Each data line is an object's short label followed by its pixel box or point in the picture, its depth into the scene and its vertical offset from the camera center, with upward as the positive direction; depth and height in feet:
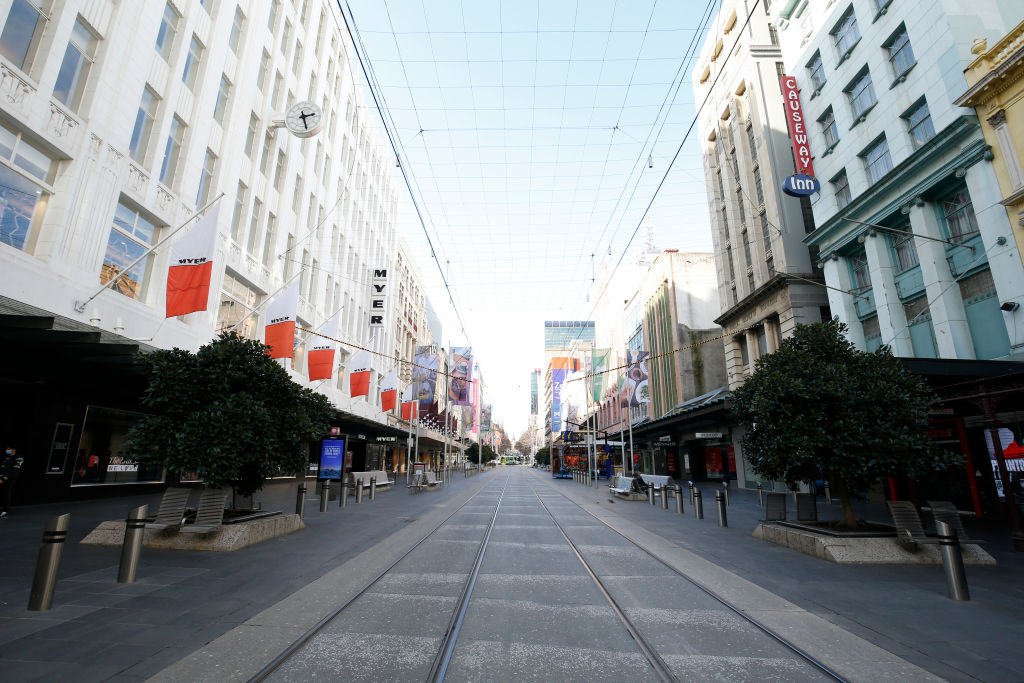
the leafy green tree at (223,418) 32.07 +3.01
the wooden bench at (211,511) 32.96 -3.24
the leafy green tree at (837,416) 32.42 +3.16
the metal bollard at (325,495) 57.26 -3.74
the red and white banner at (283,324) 64.13 +17.89
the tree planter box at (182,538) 31.86 -4.84
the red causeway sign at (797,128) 84.74 +57.49
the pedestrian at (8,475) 40.96 -1.00
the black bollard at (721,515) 47.57 -4.94
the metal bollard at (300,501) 46.26 -3.60
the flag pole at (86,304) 45.39 +14.61
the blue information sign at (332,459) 84.02 +0.54
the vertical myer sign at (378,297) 124.88 +43.36
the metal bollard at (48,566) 18.53 -3.89
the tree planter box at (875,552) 30.22 -5.48
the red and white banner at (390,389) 105.19 +15.52
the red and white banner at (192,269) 45.78 +17.75
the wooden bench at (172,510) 33.06 -3.19
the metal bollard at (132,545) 23.00 -3.84
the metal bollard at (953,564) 22.36 -4.57
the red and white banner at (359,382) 96.22 +15.70
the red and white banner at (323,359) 76.07 +16.11
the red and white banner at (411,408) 123.13 +14.69
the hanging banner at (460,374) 139.45 +26.85
